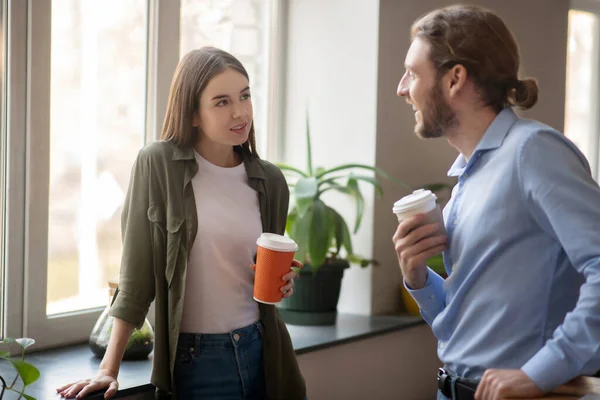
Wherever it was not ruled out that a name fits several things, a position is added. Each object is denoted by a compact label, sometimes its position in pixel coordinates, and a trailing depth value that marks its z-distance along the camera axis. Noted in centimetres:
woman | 293
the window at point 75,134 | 338
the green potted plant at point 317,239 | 393
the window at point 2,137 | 332
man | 237
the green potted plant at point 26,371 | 261
